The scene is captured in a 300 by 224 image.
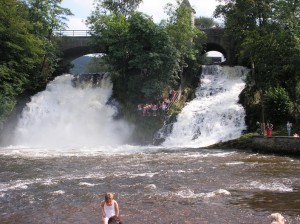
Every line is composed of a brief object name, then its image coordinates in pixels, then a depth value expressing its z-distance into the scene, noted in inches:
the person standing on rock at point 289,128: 915.4
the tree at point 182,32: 1397.6
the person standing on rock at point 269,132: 894.4
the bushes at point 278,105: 1062.4
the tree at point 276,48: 949.2
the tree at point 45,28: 1529.3
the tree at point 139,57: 1314.0
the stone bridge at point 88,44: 1621.4
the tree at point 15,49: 1322.6
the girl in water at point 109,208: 316.2
